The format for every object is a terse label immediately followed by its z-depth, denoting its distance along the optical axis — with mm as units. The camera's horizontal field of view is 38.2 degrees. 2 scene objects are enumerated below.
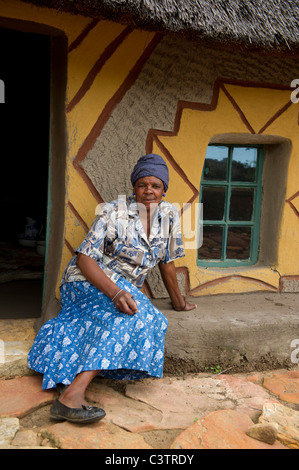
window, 3340
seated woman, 2100
